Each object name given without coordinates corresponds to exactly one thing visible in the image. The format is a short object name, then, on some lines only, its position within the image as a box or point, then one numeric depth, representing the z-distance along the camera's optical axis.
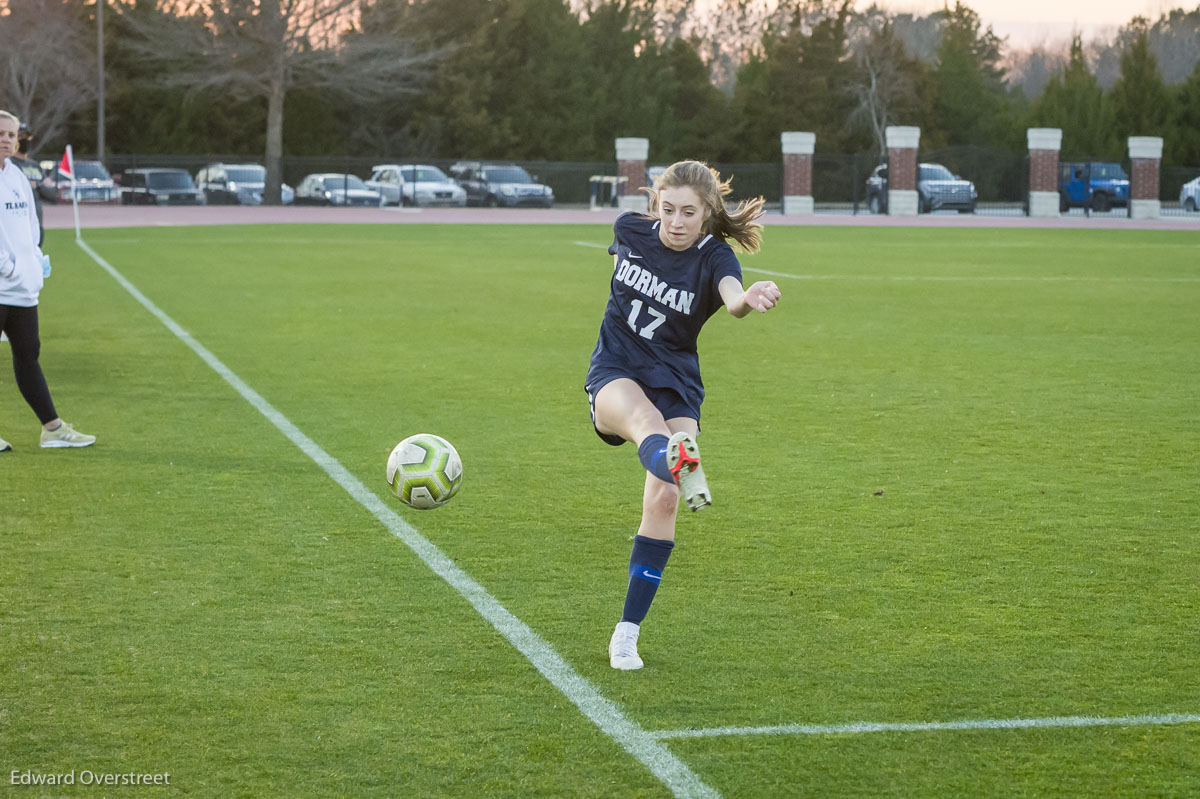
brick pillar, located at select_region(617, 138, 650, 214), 55.81
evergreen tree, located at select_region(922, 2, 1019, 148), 73.81
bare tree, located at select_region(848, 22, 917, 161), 71.81
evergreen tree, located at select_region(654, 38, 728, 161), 70.81
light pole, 55.62
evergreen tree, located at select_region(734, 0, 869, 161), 70.81
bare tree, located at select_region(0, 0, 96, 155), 59.81
